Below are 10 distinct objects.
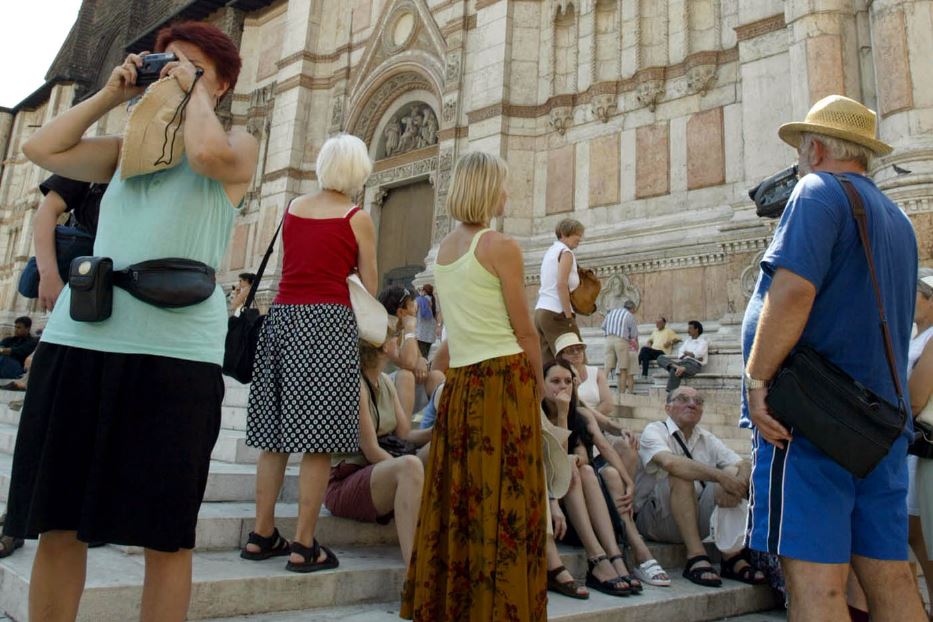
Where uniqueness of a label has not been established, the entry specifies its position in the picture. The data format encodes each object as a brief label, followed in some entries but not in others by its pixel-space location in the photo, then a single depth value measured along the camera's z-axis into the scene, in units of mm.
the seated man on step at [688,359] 8094
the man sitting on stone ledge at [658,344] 9016
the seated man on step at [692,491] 3969
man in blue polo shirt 1915
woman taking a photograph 1702
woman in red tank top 2889
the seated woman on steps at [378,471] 3008
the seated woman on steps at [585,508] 3447
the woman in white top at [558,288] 5094
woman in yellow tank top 2314
